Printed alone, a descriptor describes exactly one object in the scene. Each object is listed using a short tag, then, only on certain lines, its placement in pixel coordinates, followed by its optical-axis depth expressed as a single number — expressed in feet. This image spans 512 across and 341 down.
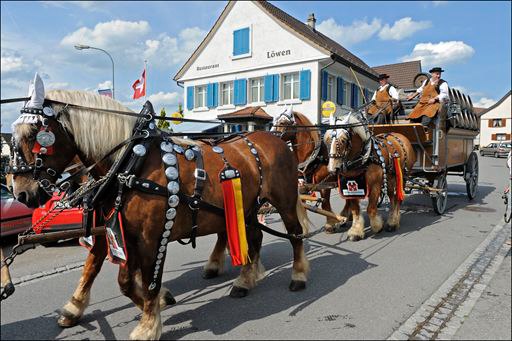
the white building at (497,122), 151.12
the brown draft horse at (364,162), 18.40
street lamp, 45.34
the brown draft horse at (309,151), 20.27
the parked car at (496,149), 116.47
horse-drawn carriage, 24.63
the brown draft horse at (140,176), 8.16
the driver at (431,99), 24.18
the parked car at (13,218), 19.61
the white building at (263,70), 59.06
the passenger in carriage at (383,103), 25.90
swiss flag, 47.06
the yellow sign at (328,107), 45.48
